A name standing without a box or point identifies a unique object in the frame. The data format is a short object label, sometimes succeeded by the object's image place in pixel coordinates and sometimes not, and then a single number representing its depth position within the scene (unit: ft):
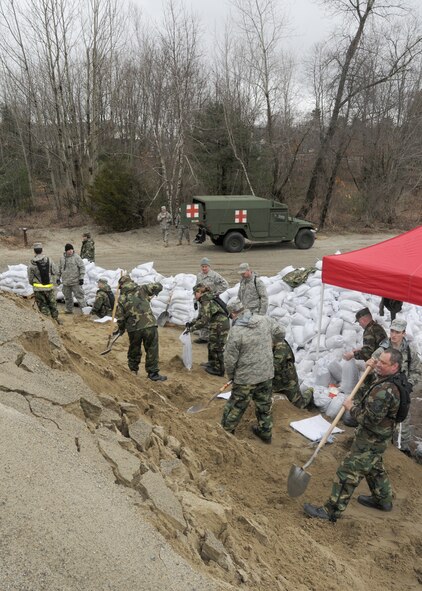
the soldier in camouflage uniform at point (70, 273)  29.96
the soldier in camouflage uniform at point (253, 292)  21.81
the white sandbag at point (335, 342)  20.42
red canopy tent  16.01
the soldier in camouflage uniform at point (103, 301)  29.45
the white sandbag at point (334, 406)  17.97
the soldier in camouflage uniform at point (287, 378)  17.39
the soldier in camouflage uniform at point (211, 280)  24.17
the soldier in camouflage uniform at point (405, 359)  14.40
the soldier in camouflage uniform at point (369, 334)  16.20
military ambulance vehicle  47.50
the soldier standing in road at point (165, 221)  52.90
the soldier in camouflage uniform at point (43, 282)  25.45
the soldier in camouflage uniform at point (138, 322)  19.57
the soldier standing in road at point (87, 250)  37.53
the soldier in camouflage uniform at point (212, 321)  21.11
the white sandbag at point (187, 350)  21.77
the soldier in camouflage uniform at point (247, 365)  14.92
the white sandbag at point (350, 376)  18.54
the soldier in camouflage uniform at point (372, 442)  11.76
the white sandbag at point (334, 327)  21.02
